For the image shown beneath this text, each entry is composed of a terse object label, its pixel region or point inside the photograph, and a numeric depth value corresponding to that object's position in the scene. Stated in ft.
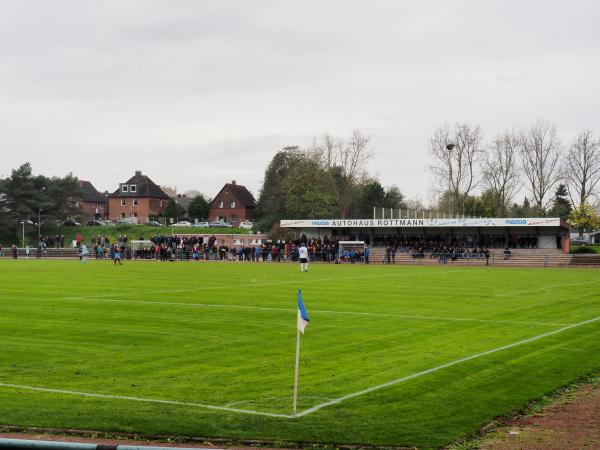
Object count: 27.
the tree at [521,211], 336.25
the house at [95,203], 514.68
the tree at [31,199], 333.21
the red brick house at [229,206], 448.24
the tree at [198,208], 438.81
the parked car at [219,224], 382.36
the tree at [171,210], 417.36
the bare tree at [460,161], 328.90
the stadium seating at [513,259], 205.16
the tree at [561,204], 366.02
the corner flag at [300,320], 32.45
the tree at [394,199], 364.30
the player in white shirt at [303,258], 152.97
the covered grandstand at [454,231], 239.09
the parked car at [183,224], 381.03
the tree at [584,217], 315.37
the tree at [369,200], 357.41
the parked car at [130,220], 421.30
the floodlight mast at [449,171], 328.02
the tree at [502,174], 326.65
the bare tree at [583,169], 318.24
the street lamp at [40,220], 324.39
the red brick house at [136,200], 460.96
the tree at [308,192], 326.65
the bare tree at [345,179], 358.43
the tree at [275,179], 351.71
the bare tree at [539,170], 319.88
